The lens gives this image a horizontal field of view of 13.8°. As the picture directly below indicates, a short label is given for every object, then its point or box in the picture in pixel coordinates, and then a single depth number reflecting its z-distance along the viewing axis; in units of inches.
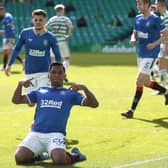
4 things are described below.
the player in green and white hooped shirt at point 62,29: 781.3
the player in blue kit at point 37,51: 448.5
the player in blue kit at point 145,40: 521.3
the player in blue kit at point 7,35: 956.6
